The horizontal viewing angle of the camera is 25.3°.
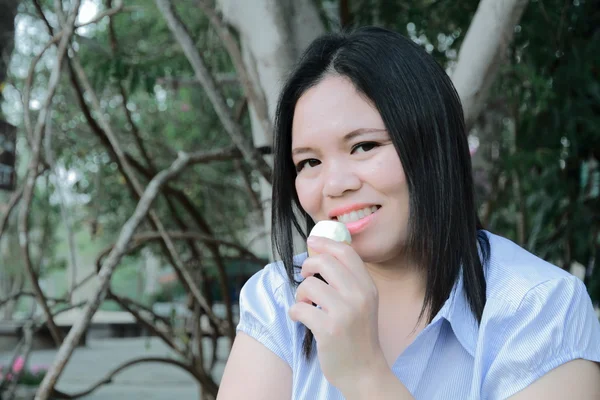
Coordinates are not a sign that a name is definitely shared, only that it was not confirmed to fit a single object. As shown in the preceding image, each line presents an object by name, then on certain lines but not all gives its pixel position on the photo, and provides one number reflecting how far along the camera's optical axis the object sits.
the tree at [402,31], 1.94
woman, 1.28
